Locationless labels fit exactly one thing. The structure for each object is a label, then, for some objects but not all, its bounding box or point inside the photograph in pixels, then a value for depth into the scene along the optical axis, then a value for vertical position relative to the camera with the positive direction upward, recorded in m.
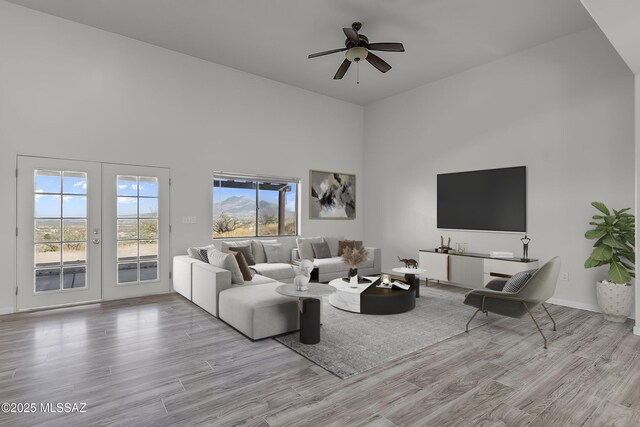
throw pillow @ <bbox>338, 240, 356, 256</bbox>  7.25 -0.65
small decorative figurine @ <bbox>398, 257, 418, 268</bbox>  5.43 -0.79
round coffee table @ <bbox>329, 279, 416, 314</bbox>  4.47 -1.14
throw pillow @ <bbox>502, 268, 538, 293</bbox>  3.83 -0.77
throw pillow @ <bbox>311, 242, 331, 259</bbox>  6.92 -0.75
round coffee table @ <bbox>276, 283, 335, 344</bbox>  3.48 -1.04
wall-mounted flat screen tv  5.71 +0.24
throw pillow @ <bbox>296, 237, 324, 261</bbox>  6.85 -0.69
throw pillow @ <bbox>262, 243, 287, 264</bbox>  6.45 -0.72
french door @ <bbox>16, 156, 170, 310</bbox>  4.68 -0.26
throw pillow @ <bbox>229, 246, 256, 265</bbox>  5.80 -0.66
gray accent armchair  3.55 -0.88
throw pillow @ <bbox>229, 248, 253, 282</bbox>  4.73 -0.73
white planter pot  4.26 -1.10
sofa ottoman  3.59 -1.07
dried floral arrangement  4.86 -0.63
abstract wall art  7.71 +0.43
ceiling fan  4.38 +2.16
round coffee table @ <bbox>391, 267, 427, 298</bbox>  5.21 -0.90
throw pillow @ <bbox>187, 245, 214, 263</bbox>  5.21 -0.61
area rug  3.14 -1.33
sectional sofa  3.64 -0.98
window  6.55 +0.16
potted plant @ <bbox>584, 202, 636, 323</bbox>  4.26 -0.57
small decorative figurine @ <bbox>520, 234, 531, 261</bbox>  5.34 -0.52
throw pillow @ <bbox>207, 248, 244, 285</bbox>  4.49 -0.69
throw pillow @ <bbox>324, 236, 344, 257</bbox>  7.40 -0.66
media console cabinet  5.35 -0.90
